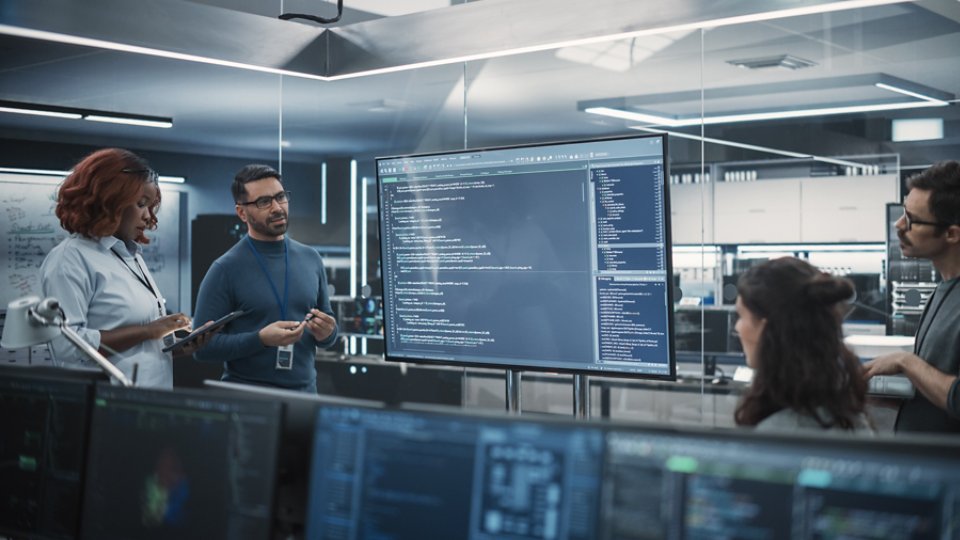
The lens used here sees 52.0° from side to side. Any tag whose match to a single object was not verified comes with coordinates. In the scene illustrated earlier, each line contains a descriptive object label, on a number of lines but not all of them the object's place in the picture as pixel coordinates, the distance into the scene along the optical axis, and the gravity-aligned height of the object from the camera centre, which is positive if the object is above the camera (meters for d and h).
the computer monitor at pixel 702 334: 4.03 -0.18
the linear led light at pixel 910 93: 3.73 +0.76
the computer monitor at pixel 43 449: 1.88 -0.31
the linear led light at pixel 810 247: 3.98 +0.18
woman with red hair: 2.88 +0.07
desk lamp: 2.02 -0.07
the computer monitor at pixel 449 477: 1.32 -0.27
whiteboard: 4.21 +0.26
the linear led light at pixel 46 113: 4.14 +0.76
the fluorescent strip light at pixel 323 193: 4.99 +0.49
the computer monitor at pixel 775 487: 1.08 -0.23
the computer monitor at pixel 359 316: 4.88 -0.13
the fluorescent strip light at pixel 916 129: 3.80 +0.63
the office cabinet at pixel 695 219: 4.07 +0.29
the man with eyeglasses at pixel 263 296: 3.35 -0.02
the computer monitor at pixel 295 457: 1.72 -0.30
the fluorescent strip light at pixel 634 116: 4.13 +0.75
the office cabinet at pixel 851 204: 3.85 +0.35
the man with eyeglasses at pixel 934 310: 2.59 -0.05
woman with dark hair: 1.90 -0.12
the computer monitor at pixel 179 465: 1.60 -0.30
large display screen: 2.73 +0.10
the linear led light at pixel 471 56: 3.23 +0.94
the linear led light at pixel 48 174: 4.25 +0.51
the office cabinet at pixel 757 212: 3.91 +0.33
